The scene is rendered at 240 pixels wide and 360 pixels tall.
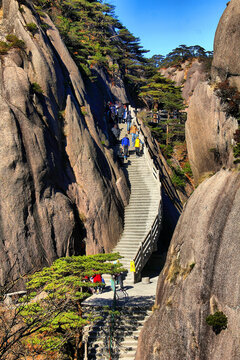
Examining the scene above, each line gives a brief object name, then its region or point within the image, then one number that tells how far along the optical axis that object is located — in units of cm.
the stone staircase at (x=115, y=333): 1795
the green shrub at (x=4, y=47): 2446
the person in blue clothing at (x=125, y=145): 3516
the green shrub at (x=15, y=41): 2516
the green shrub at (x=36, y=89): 2441
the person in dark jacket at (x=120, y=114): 4288
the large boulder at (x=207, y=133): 1870
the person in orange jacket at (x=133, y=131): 3722
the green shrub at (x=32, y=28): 2661
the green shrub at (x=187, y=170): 4606
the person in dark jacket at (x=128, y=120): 4049
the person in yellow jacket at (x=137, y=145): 3491
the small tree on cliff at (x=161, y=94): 5062
